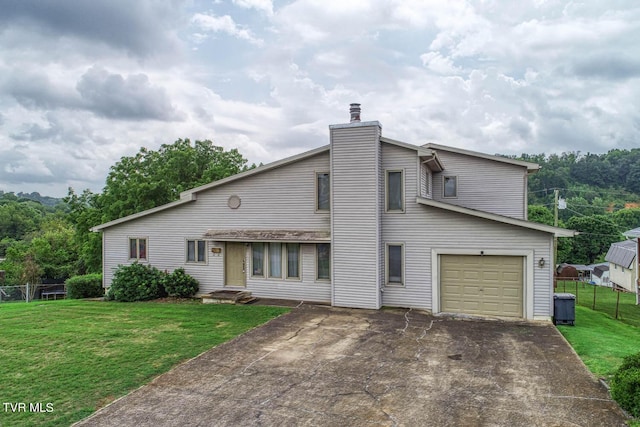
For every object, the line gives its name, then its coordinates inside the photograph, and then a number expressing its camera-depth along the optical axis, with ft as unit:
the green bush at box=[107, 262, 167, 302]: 50.31
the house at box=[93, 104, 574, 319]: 38.88
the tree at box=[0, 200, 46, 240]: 245.86
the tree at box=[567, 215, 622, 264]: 174.19
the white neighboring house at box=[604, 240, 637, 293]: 106.22
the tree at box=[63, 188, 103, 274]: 98.99
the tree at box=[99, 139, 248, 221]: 99.04
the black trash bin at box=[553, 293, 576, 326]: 36.70
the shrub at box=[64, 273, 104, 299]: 63.67
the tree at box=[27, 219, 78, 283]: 128.06
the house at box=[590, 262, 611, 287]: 139.27
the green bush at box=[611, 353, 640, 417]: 18.29
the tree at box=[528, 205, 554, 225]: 164.25
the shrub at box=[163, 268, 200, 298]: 50.19
